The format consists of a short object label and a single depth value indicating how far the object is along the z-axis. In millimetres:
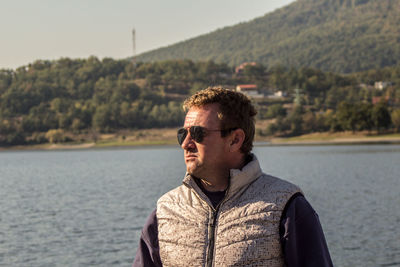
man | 3051
